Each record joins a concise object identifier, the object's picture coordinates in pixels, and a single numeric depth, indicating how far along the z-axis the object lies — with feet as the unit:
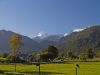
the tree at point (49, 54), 185.67
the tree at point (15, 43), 183.03
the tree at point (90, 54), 224.12
